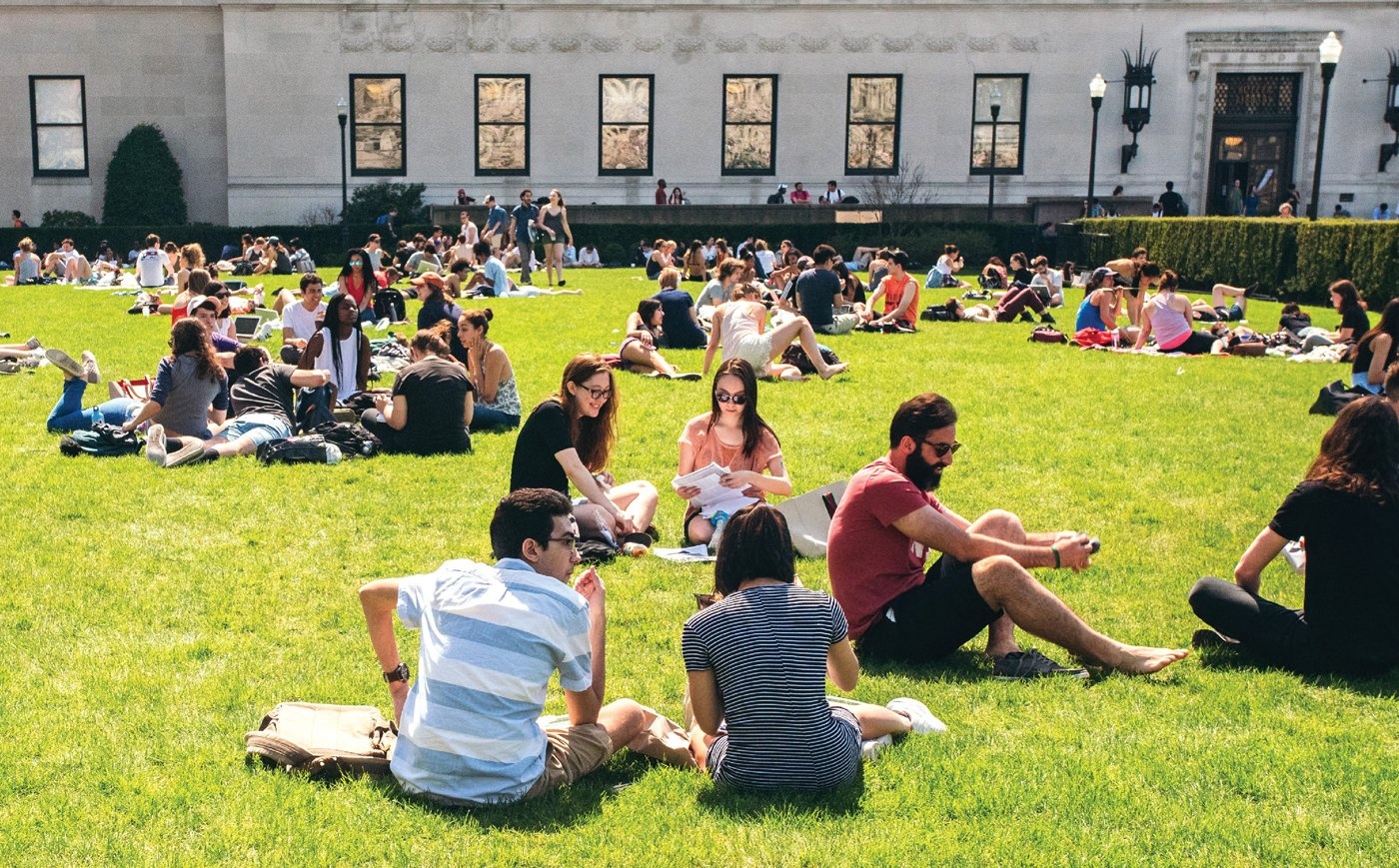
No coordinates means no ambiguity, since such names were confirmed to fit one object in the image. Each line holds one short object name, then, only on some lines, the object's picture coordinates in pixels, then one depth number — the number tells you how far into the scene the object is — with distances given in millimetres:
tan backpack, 5473
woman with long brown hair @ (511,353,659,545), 8586
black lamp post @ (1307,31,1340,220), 27406
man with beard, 6578
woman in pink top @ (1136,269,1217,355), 18531
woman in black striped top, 5238
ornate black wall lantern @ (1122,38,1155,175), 41406
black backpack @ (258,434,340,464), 11625
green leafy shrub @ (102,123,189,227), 41719
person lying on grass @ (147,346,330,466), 11711
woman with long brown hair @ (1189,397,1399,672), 6508
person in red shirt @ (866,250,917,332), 20844
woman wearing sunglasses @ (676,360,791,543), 8820
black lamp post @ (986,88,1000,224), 37375
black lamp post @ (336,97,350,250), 39000
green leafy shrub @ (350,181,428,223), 39906
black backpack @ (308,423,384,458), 11867
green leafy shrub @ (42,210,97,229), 41031
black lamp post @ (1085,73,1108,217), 36688
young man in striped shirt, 5086
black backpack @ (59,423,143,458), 11852
